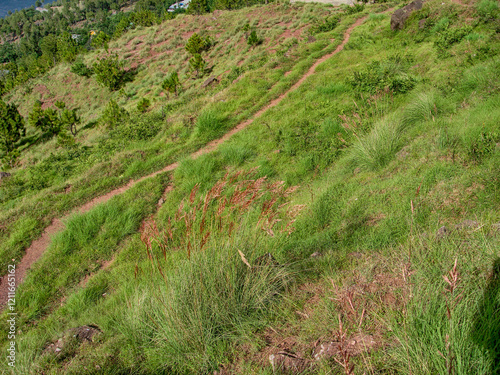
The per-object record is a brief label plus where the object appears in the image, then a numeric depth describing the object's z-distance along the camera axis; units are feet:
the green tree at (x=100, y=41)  114.21
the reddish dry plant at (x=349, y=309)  8.15
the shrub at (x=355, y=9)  62.40
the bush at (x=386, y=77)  28.17
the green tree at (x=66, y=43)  152.15
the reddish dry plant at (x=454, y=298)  6.88
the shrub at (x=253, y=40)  67.77
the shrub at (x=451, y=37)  31.55
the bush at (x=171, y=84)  58.90
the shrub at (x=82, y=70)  93.20
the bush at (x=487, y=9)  32.86
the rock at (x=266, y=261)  10.46
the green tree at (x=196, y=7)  178.60
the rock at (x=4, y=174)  38.09
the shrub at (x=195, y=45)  76.38
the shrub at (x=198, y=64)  67.62
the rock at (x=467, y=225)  10.86
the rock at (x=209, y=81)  46.12
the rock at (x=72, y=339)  11.17
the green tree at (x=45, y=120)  67.10
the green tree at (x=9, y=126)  66.90
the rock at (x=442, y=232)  10.42
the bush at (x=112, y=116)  46.94
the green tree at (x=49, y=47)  211.08
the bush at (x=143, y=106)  53.06
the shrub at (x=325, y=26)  54.65
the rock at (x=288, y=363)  7.92
